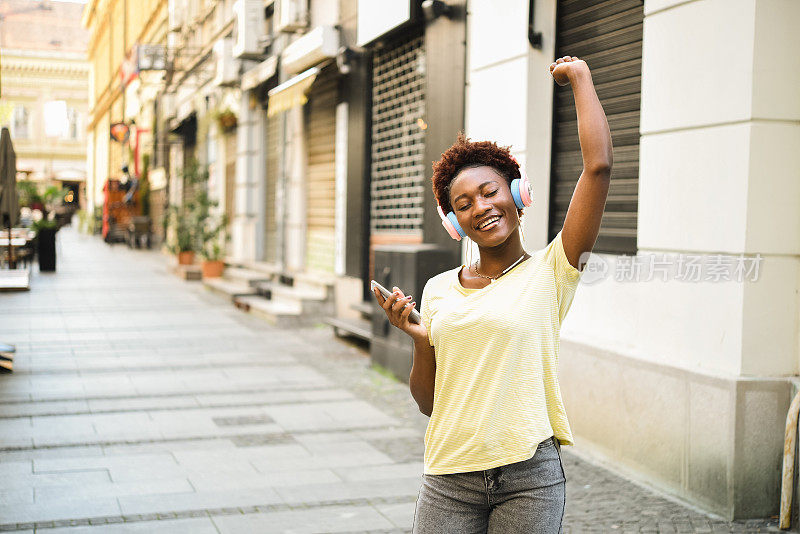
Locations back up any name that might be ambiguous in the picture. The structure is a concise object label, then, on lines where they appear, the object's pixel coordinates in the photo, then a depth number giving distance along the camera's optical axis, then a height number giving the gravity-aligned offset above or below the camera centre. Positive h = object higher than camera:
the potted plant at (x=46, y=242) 22.05 -0.96
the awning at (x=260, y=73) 16.12 +2.41
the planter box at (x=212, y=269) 20.28 -1.39
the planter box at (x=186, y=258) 22.23 -1.28
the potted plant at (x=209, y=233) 20.31 -0.62
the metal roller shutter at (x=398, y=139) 11.02 +0.87
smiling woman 2.40 -0.37
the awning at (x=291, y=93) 13.35 +1.72
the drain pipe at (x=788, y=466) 4.89 -1.32
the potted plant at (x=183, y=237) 21.72 -0.76
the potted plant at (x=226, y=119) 20.35 +1.91
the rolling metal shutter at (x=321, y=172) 14.34 +0.55
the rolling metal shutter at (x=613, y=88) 6.53 +0.91
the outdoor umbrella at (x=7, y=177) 12.66 +0.33
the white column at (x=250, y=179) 18.78 +0.55
